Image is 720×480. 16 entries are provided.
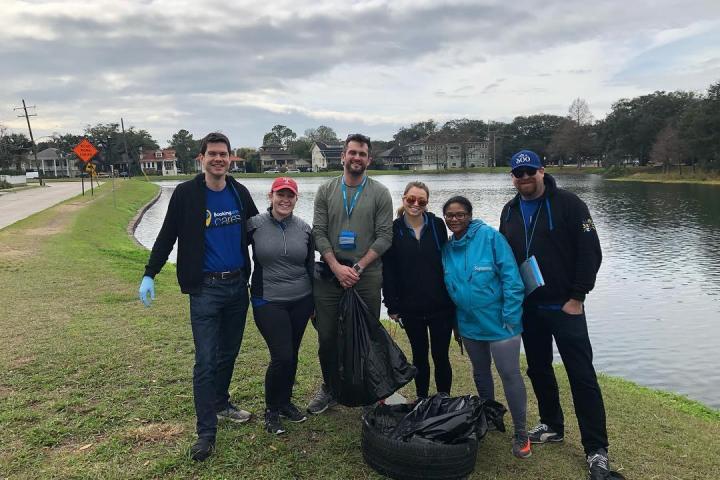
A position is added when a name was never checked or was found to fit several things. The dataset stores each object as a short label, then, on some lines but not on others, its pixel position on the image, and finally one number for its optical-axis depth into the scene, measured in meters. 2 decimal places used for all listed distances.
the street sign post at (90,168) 31.12
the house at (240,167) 102.45
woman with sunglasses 3.85
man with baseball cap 3.46
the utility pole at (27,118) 57.78
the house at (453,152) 113.50
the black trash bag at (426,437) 3.20
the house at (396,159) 123.19
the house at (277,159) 116.92
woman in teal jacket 3.56
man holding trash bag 3.88
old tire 3.19
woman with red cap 3.81
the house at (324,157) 111.88
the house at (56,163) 95.88
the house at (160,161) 101.81
